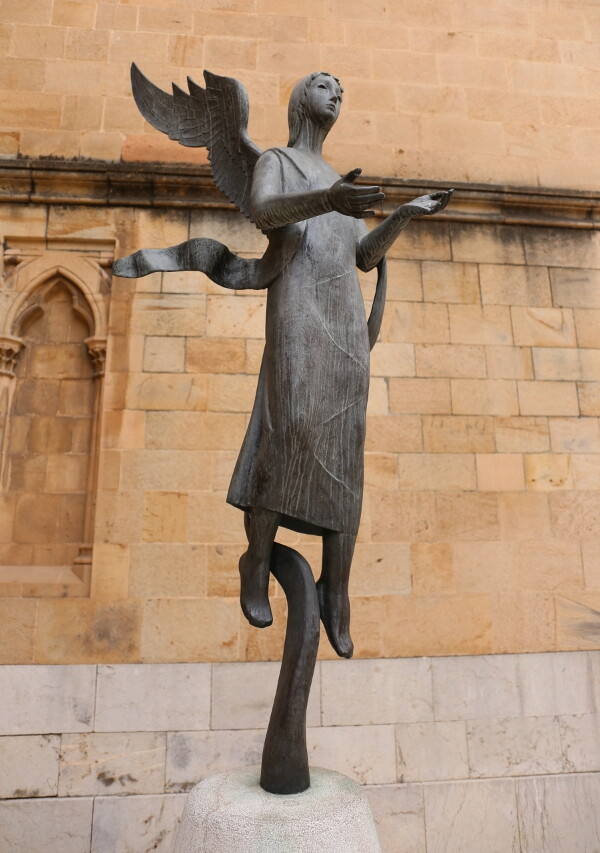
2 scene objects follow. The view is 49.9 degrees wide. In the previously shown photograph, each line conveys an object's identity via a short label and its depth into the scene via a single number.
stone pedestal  1.70
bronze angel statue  1.94
